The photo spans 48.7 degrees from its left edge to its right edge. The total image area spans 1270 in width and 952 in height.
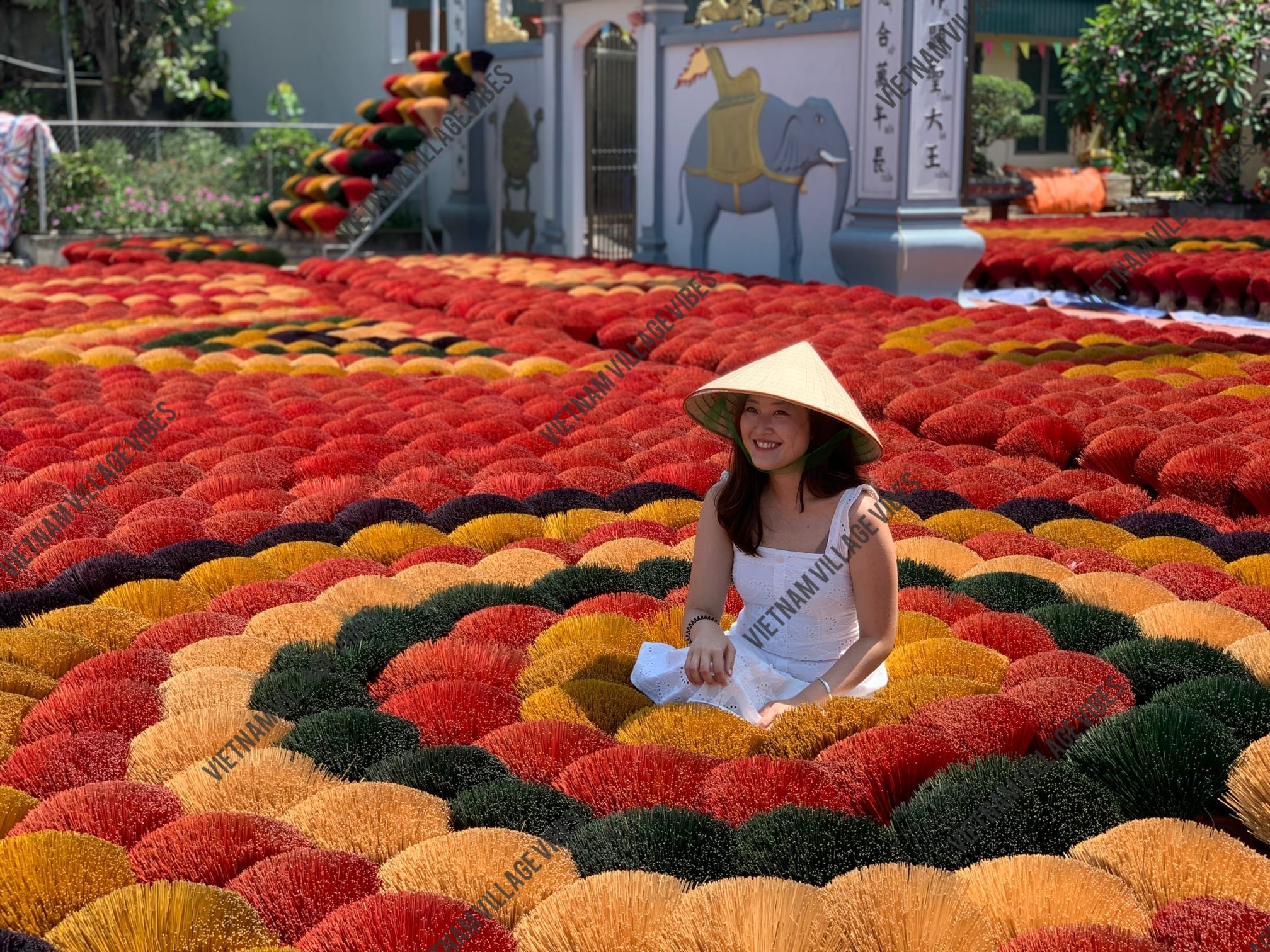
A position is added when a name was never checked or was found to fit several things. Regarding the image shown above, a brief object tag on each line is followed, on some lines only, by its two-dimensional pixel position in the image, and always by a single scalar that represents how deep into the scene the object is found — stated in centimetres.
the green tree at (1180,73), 1350
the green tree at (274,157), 1392
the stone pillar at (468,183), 1251
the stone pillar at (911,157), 767
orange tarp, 1650
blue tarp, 788
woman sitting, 226
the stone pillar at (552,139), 1137
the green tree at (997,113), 1697
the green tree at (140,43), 1498
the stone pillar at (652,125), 1008
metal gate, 1188
